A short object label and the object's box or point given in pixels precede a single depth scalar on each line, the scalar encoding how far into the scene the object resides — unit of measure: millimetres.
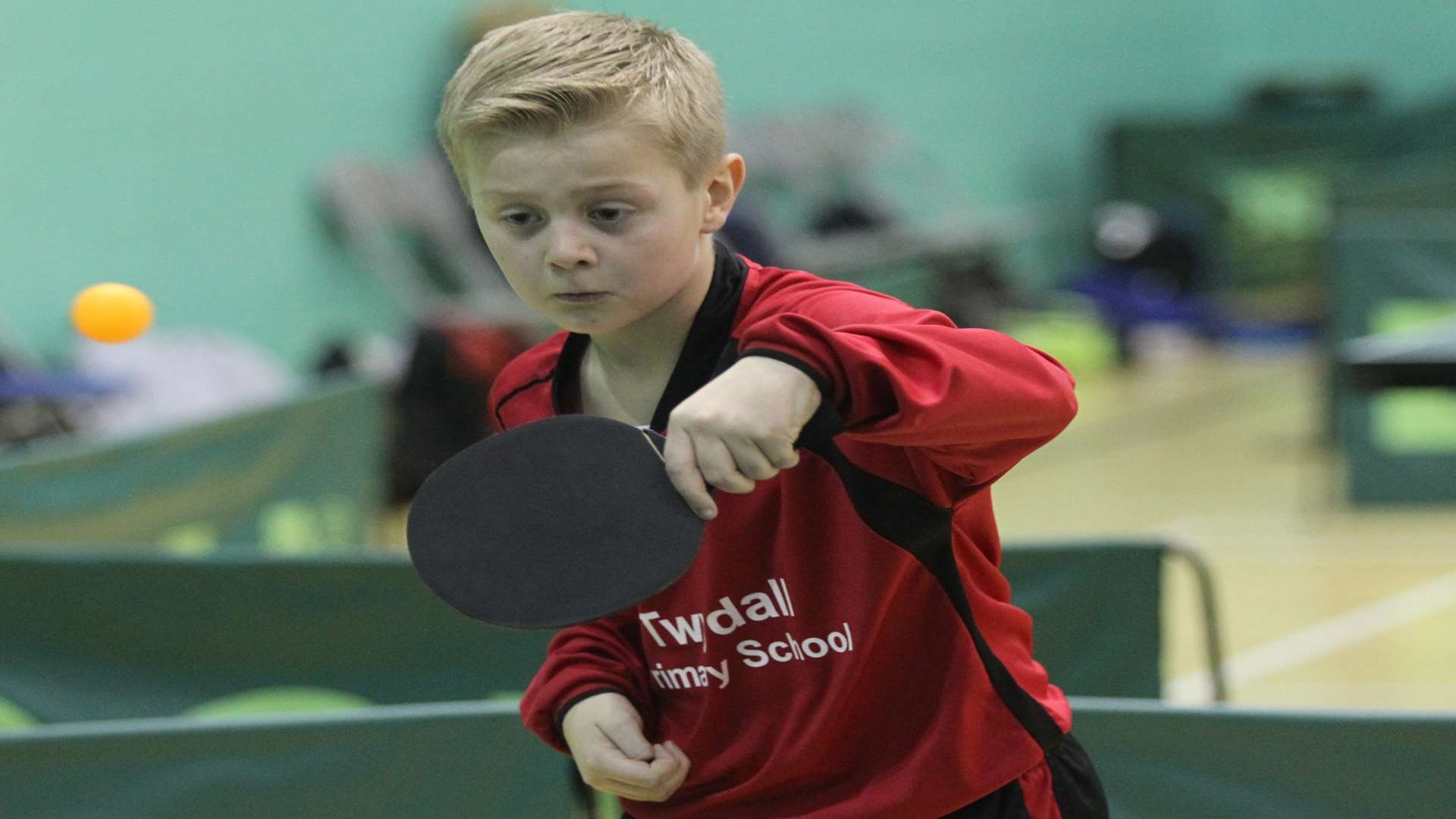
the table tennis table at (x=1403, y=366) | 10094
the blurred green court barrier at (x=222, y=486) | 7746
